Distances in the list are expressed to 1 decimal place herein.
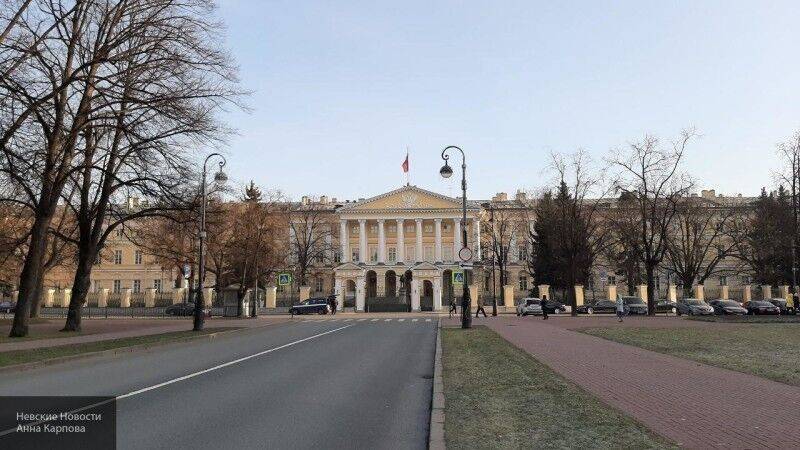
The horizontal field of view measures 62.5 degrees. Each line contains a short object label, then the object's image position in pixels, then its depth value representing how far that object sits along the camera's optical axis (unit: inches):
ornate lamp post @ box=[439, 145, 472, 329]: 1213.1
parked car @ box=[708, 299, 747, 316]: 2047.2
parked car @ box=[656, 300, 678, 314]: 2324.1
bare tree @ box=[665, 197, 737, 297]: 2682.1
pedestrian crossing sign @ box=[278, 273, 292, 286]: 1905.8
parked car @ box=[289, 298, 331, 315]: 2449.4
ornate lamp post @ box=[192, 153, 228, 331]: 1230.3
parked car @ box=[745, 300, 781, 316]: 1931.6
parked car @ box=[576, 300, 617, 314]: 2295.8
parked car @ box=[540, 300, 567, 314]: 2314.6
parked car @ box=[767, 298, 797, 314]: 1905.8
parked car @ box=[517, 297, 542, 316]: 2169.0
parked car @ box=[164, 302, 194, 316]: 2368.4
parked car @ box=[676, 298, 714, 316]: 2041.1
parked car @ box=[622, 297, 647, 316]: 2148.1
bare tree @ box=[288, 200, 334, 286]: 3395.7
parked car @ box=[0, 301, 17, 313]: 2714.6
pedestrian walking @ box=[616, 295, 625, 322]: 1539.1
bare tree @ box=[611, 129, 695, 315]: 1893.5
